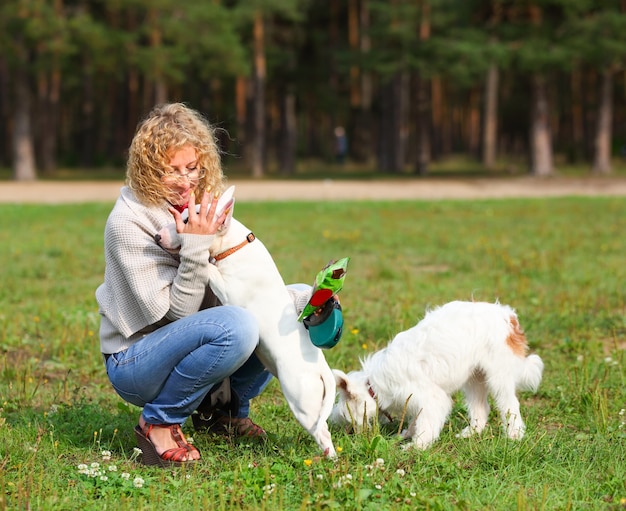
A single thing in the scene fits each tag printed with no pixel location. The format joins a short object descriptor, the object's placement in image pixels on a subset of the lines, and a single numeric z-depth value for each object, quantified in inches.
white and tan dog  167.9
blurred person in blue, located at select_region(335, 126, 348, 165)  1551.6
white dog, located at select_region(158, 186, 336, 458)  150.3
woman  151.9
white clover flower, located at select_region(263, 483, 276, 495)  138.2
